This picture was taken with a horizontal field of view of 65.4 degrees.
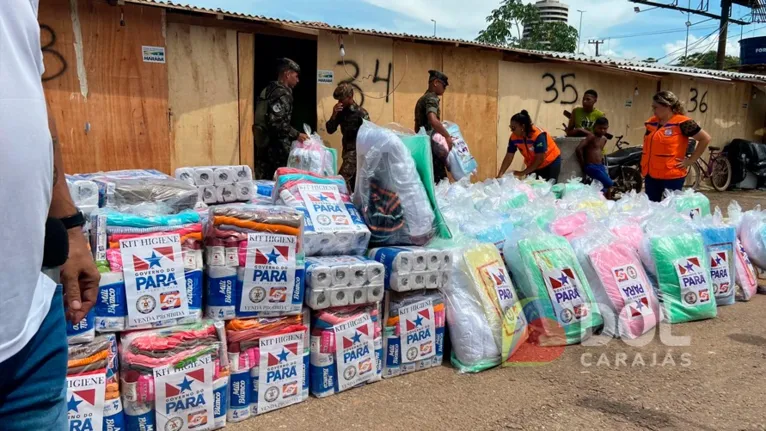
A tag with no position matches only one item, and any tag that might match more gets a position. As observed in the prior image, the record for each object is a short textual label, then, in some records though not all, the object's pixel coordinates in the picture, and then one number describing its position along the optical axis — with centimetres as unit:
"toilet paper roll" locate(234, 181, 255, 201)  373
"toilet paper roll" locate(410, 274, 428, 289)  313
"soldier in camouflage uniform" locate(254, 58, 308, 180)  571
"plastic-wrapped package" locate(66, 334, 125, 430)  227
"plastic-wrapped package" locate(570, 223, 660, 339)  373
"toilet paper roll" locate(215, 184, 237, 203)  369
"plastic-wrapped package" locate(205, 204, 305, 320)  268
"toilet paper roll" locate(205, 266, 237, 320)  267
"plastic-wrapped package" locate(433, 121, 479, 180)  652
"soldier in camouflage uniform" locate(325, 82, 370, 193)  629
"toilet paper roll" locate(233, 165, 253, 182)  374
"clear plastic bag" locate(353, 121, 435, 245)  333
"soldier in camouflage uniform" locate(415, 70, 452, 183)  639
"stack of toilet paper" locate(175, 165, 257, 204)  365
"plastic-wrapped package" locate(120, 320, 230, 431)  241
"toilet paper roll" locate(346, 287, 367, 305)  293
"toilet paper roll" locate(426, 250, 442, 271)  318
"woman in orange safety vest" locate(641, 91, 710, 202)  543
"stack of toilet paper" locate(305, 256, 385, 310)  286
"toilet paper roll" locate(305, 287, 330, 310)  285
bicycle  1230
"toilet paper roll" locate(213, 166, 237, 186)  369
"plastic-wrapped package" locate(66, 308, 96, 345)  230
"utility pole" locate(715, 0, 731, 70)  2067
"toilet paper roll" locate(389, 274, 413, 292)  309
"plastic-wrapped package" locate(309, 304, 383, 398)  290
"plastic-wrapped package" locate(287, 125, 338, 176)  535
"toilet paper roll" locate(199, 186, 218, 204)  363
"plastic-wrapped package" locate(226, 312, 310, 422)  269
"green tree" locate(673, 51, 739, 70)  2855
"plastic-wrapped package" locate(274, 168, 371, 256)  311
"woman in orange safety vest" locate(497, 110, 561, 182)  684
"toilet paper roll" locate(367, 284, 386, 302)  299
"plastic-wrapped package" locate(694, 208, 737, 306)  430
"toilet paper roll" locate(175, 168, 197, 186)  360
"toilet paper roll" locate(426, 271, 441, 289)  318
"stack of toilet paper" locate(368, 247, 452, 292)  310
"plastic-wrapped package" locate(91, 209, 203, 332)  244
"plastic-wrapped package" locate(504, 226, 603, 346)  357
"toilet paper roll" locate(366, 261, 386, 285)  298
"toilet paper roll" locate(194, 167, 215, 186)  364
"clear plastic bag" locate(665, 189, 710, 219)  496
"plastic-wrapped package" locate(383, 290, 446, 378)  316
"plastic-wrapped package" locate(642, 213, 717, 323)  398
